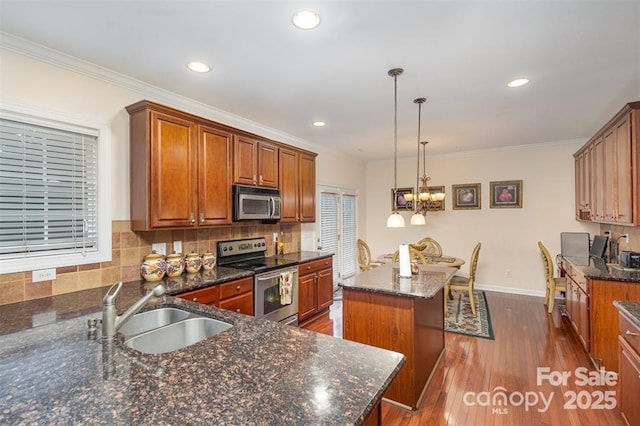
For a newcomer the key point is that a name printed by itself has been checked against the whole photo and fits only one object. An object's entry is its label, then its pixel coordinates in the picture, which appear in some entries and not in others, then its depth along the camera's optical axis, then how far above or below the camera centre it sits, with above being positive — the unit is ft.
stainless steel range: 10.06 -2.25
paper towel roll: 8.80 -1.49
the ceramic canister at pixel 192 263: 9.30 -1.51
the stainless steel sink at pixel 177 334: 5.08 -2.12
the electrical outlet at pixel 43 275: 6.89 -1.38
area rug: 12.00 -4.77
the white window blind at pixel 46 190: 6.70 +0.63
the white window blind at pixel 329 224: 17.44 -0.64
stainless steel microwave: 10.49 +0.42
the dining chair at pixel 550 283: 13.53 -3.28
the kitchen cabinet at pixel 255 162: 10.73 +1.97
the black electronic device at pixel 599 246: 12.55 -1.56
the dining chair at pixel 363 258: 15.80 -2.44
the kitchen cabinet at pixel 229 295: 8.01 -2.35
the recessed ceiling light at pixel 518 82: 8.75 +3.87
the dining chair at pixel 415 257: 13.83 -2.15
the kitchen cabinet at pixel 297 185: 12.88 +1.32
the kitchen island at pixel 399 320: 7.37 -2.82
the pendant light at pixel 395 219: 9.10 -0.20
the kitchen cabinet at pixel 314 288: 12.19 -3.26
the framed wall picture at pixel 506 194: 17.29 +1.04
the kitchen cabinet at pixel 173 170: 8.17 +1.34
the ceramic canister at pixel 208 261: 9.78 -1.55
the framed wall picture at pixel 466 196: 18.44 +0.99
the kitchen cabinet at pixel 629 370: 5.67 -3.19
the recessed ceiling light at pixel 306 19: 5.88 +3.94
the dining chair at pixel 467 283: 13.67 -3.39
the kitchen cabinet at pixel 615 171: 8.54 +1.35
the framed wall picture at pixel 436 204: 19.15 +0.53
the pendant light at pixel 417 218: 11.50 -0.23
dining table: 14.43 -2.47
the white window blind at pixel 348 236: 19.58 -1.52
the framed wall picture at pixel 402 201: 20.44 +0.80
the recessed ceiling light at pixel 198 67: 7.85 +3.96
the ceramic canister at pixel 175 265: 8.80 -1.50
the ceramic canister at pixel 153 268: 8.37 -1.49
